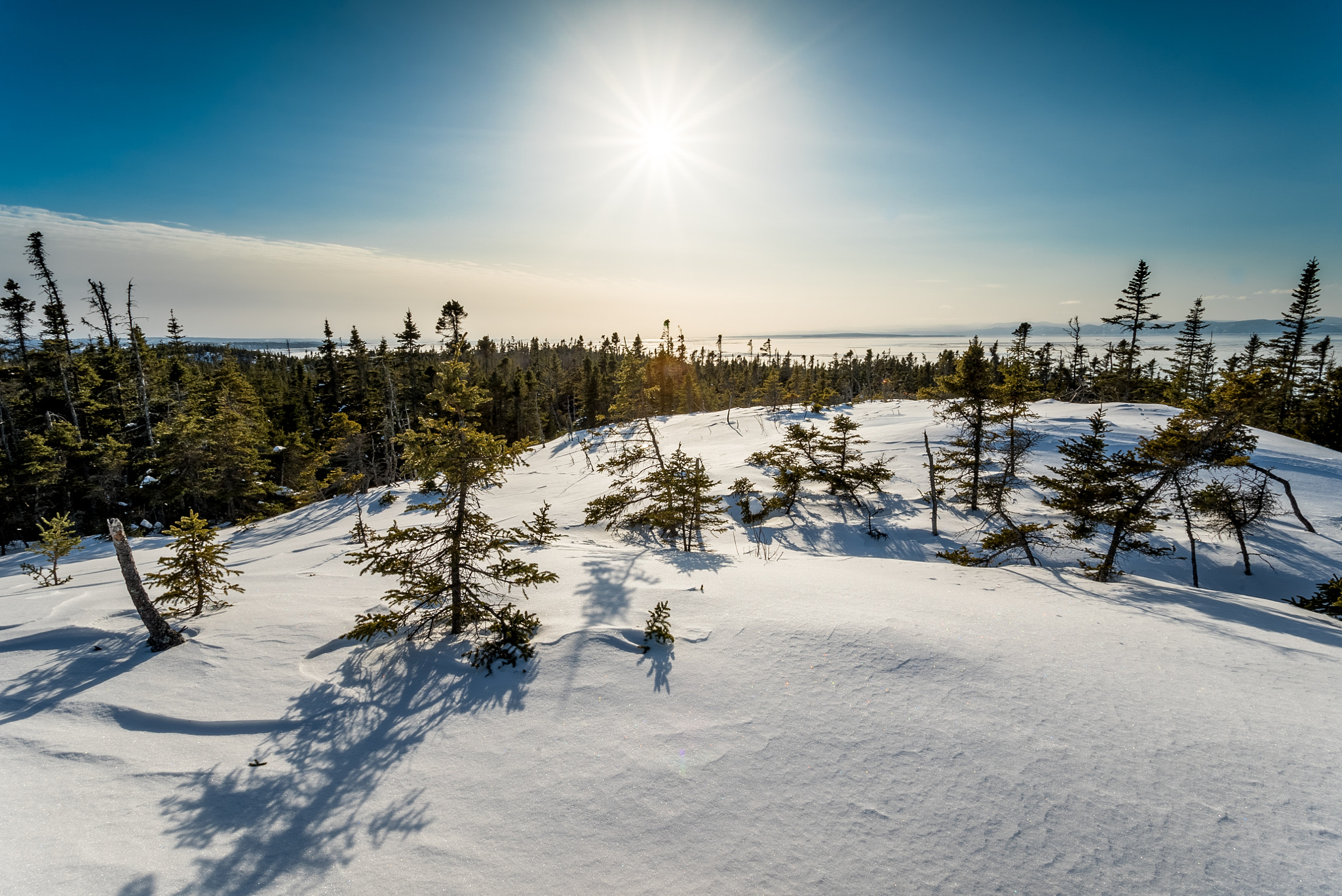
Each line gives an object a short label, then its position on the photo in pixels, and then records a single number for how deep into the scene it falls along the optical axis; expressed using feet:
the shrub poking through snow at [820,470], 65.92
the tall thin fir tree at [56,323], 93.76
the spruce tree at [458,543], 20.98
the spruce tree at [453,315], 122.93
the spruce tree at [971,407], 58.49
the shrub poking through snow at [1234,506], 42.14
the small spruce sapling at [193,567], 24.02
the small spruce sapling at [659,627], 21.66
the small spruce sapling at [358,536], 49.56
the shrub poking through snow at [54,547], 45.19
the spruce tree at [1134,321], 119.96
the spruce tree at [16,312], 91.91
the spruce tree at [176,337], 152.66
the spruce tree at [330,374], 162.91
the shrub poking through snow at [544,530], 32.78
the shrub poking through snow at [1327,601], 32.12
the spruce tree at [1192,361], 151.33
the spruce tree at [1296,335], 120.16
